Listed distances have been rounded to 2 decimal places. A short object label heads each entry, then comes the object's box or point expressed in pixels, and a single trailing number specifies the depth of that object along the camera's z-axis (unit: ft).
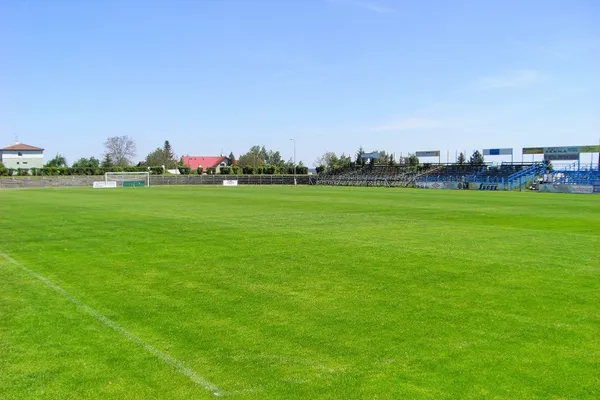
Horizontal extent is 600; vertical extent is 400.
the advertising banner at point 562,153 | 203.15
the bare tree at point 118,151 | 470.23
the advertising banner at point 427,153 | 264.74
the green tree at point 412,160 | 287.03
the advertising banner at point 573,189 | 178.40
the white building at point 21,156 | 443.73
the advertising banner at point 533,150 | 215.53
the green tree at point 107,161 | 441.40
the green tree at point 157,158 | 564.30
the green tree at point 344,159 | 417.28
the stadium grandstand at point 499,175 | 196.24
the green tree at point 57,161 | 434.96
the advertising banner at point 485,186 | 205.01
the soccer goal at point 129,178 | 270.05
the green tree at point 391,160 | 307.78
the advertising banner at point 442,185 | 218.38
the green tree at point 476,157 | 285.39
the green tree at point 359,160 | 321.07
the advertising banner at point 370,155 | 305.32
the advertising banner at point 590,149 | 197.77
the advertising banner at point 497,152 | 230.56
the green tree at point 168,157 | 561.43
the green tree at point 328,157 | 552.82
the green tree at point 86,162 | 431.02
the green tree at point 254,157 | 581.82
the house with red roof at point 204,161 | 579.48
